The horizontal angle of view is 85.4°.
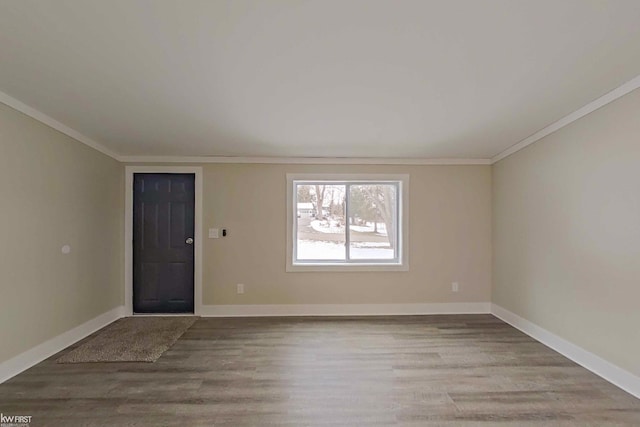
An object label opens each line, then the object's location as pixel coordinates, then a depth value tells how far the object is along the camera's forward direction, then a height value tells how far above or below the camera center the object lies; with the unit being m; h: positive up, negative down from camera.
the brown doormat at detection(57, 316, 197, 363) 3.24 -1.31
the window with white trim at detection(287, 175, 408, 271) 4.83 -0.08
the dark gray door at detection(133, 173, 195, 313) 4.66 -0.36
